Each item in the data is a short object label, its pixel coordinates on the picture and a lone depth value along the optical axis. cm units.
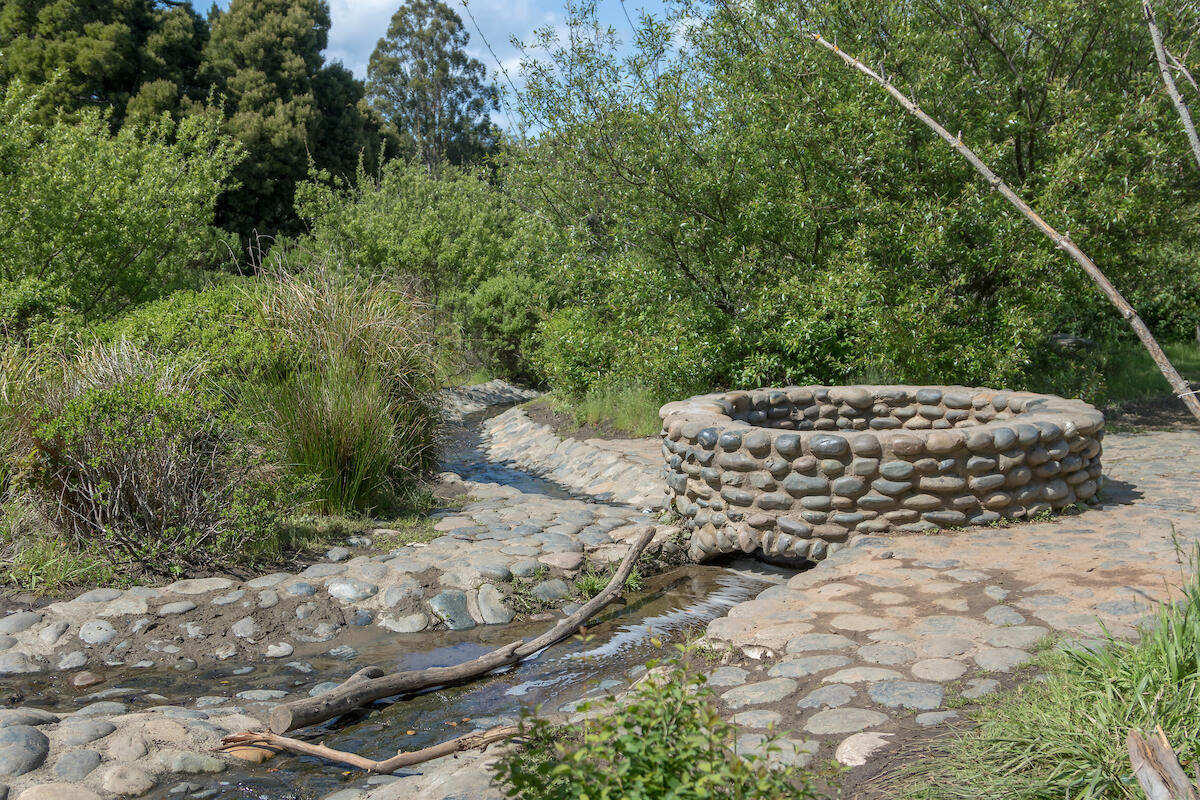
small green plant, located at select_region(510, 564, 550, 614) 604
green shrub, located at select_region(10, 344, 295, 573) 595
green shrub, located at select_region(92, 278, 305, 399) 725
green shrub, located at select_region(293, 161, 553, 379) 1720
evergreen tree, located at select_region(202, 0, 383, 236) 2350
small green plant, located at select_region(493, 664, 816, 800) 206
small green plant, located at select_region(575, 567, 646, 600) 630
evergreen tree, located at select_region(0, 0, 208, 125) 2017
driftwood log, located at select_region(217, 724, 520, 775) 365
